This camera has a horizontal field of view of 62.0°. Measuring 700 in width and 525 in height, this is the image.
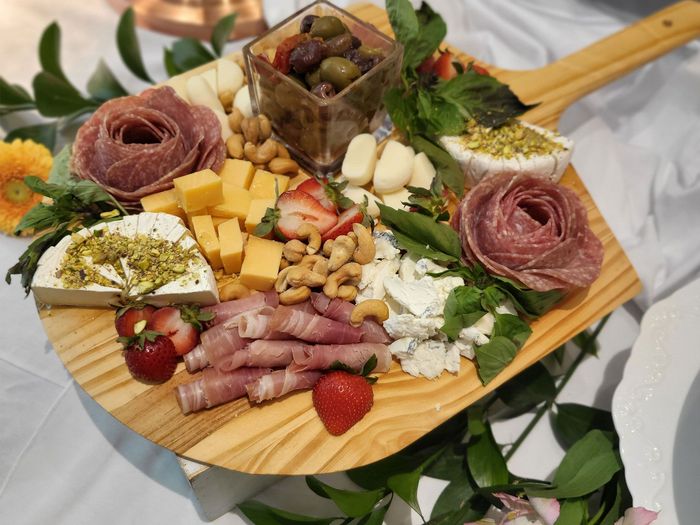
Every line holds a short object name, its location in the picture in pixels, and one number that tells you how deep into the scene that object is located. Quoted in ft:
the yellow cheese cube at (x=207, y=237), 1.34
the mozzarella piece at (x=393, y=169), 1.46
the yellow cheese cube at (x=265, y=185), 1.48
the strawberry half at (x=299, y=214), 1.38
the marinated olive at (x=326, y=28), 1.50
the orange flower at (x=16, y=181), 1.59
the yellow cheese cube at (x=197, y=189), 1.32
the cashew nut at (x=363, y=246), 1.33
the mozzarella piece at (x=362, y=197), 1.47
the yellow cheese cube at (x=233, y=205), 1.40
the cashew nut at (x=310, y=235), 1.35
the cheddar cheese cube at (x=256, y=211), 1.38
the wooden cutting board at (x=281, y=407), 1.17
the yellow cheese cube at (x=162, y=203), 1.37
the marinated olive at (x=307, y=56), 1.41
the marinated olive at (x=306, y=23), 1.56
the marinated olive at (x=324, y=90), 1.40
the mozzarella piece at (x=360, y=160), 1.47
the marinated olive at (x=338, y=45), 1.45
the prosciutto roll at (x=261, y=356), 1.22
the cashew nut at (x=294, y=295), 1.28
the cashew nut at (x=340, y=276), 1.29
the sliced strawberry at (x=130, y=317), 1.23
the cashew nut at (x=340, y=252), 1.32
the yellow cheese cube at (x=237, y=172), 1.46
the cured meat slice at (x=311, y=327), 1.24
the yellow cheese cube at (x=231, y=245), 1.32
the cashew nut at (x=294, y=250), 1.33
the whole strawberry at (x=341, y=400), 1.18
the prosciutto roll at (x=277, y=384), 1.20
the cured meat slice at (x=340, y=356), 1.22
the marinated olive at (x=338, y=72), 1.40
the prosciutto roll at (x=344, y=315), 1.28
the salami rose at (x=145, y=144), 1.37
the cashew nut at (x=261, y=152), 1.52
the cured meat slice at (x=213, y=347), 1.24
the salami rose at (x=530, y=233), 1.31
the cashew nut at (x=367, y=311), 1.26
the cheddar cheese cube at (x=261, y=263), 1.32
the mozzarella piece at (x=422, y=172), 1.51
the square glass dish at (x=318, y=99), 1.43
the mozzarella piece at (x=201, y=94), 1.59
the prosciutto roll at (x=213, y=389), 1.19
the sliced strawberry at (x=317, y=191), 1.42
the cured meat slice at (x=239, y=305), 1.27
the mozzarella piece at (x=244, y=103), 1.62
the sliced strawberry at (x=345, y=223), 1.39
